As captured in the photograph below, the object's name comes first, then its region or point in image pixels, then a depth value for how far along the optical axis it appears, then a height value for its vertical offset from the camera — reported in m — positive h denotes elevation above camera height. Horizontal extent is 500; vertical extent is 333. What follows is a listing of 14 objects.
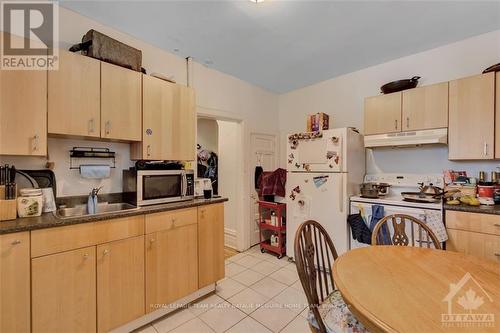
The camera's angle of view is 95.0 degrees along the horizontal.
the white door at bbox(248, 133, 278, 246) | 3.63 +0.08
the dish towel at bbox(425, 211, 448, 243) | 2.03 -0.52
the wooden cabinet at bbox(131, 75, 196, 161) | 2.13 +0.42
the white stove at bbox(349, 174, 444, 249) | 2.13 -0.38
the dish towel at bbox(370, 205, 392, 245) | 2.38 -0.51
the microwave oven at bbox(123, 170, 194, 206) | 2.05 -0.21
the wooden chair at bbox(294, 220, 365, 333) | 1.15 -0.61
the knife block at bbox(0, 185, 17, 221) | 1.44 -0.28
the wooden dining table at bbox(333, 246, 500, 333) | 0.77 -0.52
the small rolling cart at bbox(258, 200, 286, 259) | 3.28 -0.91
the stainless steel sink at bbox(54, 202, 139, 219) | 1.84 -0.39
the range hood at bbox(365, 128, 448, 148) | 2.29 +0.29
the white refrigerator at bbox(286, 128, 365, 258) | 2.63 -0.16
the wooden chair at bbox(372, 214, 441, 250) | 1.64 -0.47
